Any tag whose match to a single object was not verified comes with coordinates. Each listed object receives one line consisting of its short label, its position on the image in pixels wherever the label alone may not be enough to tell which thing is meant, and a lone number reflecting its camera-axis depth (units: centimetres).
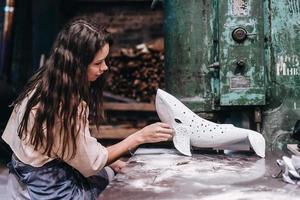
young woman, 186
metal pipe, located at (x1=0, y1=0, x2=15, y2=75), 509
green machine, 265
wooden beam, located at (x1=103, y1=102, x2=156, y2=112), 521
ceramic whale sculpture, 230
